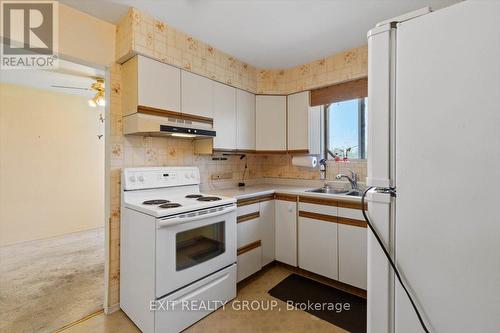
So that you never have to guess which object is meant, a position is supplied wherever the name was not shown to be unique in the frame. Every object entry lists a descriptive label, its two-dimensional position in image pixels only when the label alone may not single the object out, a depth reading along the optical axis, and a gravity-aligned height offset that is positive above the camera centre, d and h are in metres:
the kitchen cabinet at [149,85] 1.86 +0.68
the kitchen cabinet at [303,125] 2.84 +0.51
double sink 2.49 -0.29
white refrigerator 0.60 +0.00
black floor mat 1.81 -1.21
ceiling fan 2.89 +0.93
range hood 1.82 +0.33
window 2.72 +0.45
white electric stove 1.58 -0.67
